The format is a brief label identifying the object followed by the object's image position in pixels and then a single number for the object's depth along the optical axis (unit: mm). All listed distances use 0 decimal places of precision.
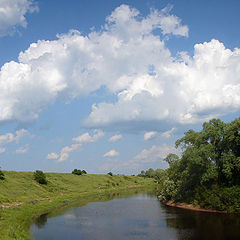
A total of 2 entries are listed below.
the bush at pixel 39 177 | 84875
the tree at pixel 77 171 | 122250
